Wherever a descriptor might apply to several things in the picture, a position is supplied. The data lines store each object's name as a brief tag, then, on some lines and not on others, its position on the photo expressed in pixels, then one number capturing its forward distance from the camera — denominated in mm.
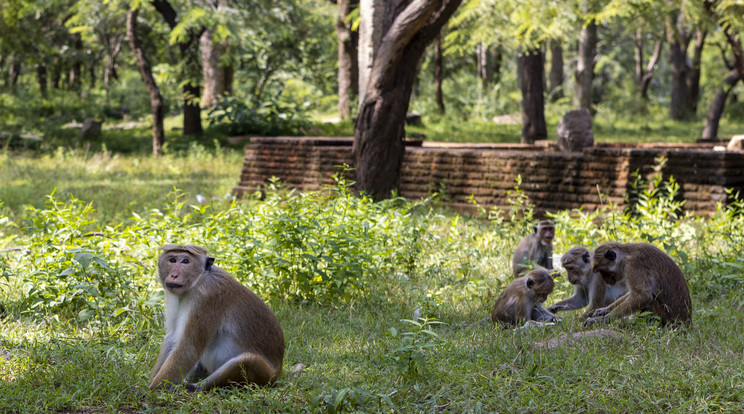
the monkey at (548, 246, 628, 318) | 5980
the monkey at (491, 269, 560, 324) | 6051
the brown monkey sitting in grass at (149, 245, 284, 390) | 4324
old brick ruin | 10617
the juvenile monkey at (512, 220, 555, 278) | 7781
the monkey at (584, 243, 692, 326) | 5609
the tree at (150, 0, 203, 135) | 20609
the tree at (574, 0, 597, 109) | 23844
